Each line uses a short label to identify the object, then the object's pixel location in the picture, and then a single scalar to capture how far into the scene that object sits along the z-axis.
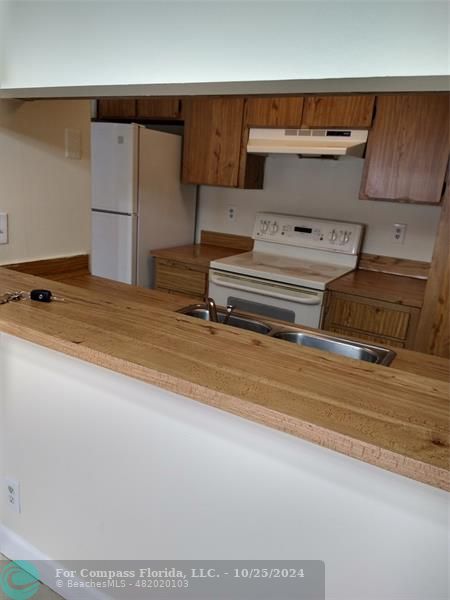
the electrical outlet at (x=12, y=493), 1.48
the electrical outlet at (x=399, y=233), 2.92
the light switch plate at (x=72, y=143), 1.84
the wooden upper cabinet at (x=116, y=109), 3.31
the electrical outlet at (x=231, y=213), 3.52
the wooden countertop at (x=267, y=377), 0.73
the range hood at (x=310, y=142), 2.57
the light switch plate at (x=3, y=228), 1.66
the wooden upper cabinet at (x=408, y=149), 2.41
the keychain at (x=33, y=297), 1.26
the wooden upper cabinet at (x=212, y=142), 3.01
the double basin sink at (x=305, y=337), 1.45
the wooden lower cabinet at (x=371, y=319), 2.39
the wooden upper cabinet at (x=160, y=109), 3.22
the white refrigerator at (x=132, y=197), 2.95
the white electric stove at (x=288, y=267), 2.58
